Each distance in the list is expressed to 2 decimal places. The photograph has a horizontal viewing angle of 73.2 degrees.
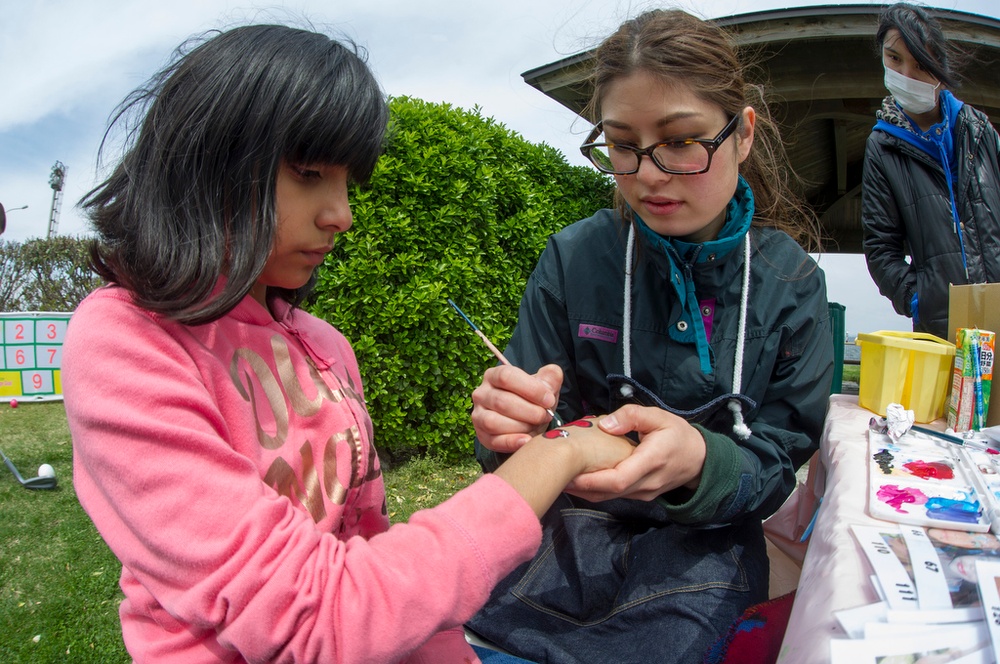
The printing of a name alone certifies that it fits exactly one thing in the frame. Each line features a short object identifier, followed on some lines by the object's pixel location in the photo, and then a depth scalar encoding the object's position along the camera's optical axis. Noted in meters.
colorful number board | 7.18
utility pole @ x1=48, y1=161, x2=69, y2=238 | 14.76
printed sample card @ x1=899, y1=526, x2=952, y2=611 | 0.82
